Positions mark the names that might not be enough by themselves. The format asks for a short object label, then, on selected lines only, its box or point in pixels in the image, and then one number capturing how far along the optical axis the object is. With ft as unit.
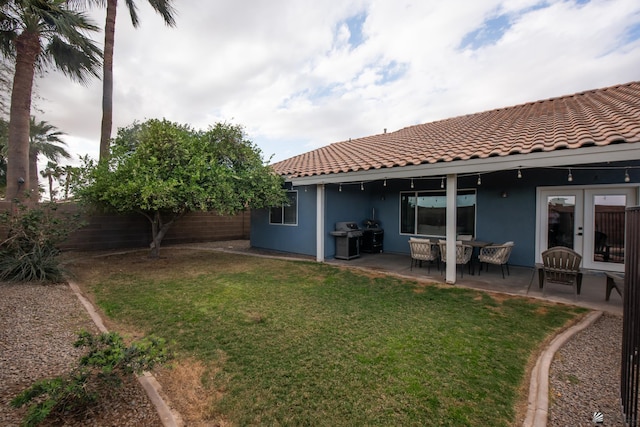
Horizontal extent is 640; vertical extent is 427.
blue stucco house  18.02
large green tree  23.52
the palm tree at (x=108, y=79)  35.27
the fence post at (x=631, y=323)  6.89
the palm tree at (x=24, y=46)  25.88
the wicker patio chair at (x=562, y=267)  16.85
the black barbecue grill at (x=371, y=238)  33.27
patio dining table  22.88
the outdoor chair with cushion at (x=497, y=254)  21.95
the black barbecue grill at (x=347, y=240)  29.56
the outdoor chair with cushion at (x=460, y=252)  22.19
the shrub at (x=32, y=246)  20.26
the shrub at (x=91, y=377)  6.33
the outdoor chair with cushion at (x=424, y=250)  23.42
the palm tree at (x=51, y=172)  83.97
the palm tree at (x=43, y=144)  66.95
